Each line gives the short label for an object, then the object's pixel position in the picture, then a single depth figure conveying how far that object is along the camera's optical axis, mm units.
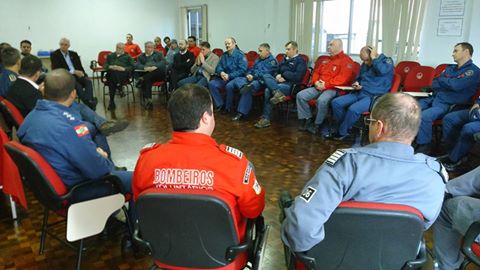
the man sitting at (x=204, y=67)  6734
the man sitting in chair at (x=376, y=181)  1219
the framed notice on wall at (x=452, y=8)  5448
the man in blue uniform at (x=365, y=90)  4629
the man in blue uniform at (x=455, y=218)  1635
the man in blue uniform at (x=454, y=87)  4004
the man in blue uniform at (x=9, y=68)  3584
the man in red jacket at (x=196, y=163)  1341
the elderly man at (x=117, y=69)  7191
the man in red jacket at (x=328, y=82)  5141
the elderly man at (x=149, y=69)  7141
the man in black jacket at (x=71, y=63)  6680
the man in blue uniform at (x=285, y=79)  5590
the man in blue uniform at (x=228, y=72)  6316
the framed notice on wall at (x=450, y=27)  5508
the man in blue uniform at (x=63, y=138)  1899
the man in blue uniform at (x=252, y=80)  5863
